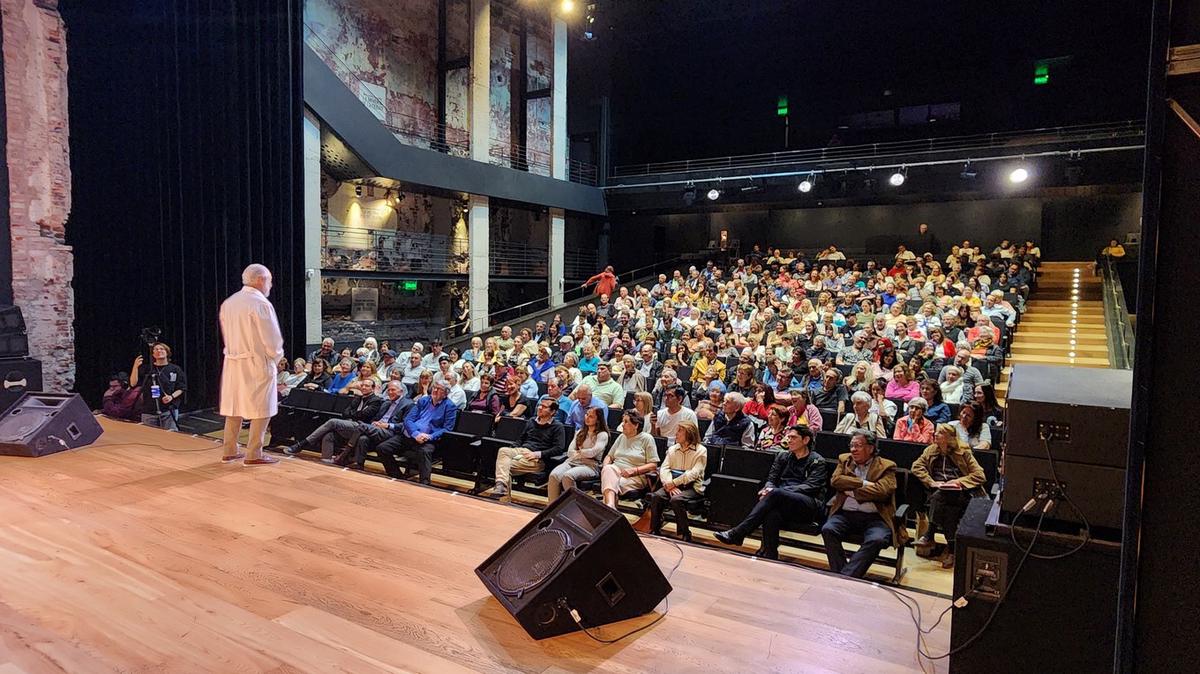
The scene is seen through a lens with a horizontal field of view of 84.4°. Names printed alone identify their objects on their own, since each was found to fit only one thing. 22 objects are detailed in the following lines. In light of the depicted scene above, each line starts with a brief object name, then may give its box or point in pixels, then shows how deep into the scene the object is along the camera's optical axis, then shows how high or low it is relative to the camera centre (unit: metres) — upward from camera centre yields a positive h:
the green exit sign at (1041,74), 13.66 +4.79
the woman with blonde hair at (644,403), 4.91 -0.78
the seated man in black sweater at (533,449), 4.74 -1.11
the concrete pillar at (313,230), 9.96 +0.98
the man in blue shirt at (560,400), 5.47 -0.89
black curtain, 6.26 +1.22
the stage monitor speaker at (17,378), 5.66 -0.80
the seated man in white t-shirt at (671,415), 4.96 -0.87
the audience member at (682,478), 4.00 -1.11
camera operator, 5.75 -0.87
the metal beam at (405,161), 9.91 +2.38
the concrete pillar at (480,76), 12.83 +4.29
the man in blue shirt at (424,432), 5.18 -1.10
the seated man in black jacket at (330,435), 5.48 -1.18
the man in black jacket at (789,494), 3.71 -1.09
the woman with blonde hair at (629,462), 4.20 -1.08
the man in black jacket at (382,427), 5.38 -1.10
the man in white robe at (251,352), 3.64 -0.33
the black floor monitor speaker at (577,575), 2.00 -0.88
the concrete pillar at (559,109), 14.34 +4.10
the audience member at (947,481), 3.72 -1.01
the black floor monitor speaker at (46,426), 3.93 -0.85
